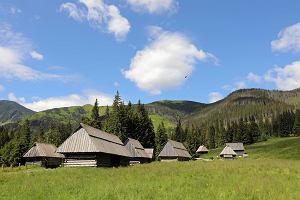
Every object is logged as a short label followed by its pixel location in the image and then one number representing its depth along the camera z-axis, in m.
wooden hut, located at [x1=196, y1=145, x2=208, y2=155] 160.88
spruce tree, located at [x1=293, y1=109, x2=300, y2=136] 162.50
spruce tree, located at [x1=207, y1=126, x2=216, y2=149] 188.12
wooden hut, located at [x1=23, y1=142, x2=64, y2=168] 70.38
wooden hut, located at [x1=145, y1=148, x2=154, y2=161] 87.47
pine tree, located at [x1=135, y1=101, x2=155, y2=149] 100.31
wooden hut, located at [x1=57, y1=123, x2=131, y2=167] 46.59
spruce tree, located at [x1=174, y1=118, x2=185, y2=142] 149.41
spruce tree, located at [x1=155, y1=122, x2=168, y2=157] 110.57
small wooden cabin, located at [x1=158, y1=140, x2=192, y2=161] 87.50
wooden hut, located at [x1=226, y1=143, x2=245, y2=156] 136.85
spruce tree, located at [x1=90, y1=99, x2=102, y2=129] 97.03
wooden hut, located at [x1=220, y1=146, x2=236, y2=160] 121.84
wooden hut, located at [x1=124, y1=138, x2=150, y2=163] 68.46
